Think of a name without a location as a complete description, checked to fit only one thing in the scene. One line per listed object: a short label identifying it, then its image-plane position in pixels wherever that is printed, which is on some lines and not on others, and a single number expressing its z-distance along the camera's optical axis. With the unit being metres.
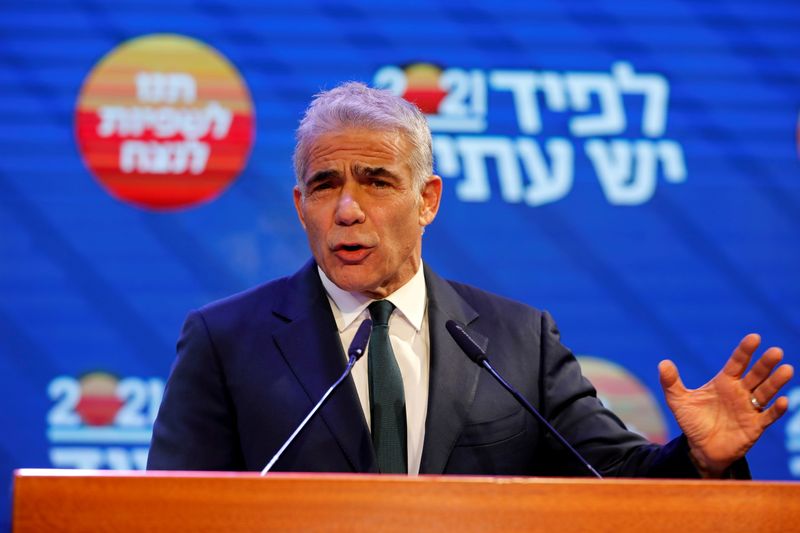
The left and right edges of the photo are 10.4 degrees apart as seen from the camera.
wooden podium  4.39
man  4.77
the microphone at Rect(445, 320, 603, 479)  4.68
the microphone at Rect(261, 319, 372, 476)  4.62
